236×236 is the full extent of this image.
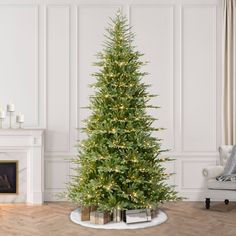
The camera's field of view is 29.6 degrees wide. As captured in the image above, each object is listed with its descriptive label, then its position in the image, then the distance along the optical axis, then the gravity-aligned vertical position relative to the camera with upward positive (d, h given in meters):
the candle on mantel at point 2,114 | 6.11 +0.07
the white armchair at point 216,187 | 5.68 -0.86
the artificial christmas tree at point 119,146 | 4.93 -0.30
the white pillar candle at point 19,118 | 6.09 +0.01
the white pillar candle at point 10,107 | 6.14 +0.16
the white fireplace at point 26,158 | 6.10 -0.54
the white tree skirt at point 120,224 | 4.85 -1.16
